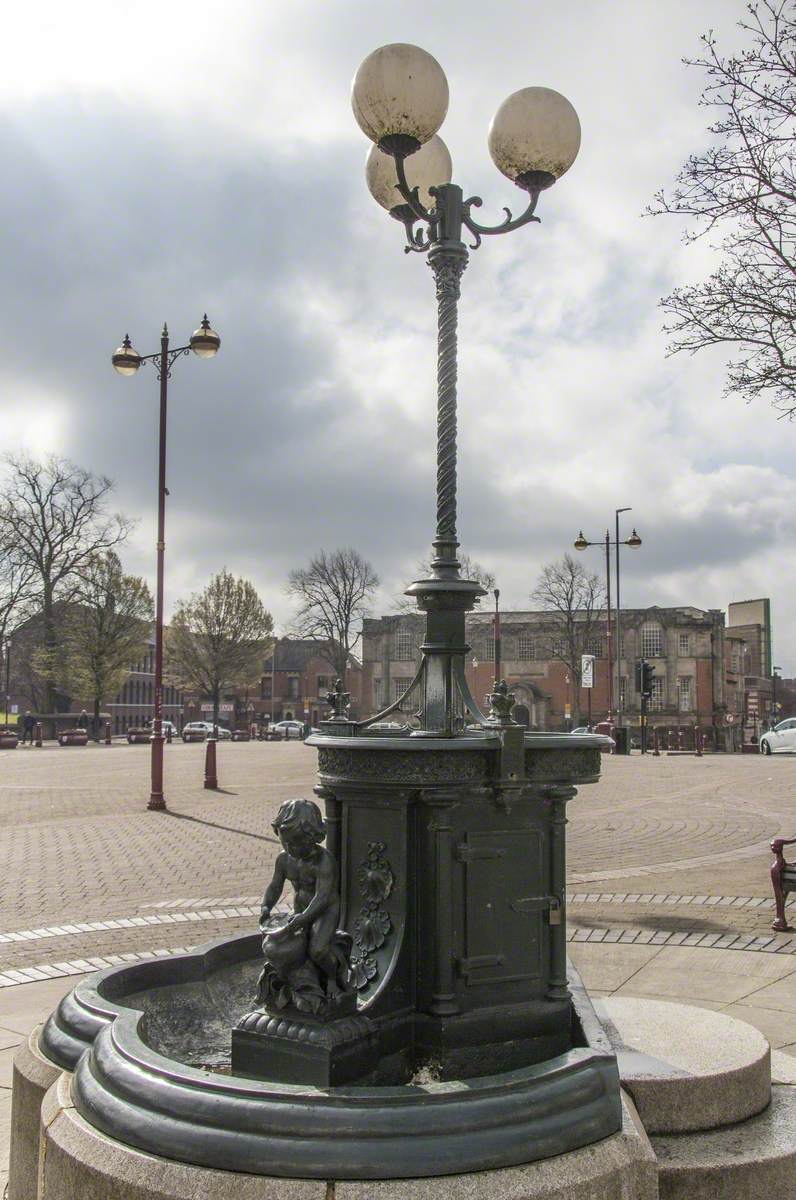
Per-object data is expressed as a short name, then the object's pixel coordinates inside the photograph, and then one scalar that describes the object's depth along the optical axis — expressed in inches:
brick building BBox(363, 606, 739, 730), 2733.8
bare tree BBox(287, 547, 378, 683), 2711.6
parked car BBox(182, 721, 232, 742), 2327.8
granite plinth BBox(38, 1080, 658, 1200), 106.0
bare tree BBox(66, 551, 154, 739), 2161.7
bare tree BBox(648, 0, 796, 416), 372.5
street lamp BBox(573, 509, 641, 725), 1582.1
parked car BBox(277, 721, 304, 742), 2501.4
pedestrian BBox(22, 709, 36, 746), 1889.8
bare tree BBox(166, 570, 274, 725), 2623.0
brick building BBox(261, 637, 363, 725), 3639.3
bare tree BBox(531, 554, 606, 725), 2650.1
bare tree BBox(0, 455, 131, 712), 2080.5
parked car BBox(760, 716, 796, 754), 1514.5
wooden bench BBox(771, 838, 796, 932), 321.1
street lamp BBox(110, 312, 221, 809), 681.0
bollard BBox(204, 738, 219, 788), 837.8
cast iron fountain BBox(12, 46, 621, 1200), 111.7
